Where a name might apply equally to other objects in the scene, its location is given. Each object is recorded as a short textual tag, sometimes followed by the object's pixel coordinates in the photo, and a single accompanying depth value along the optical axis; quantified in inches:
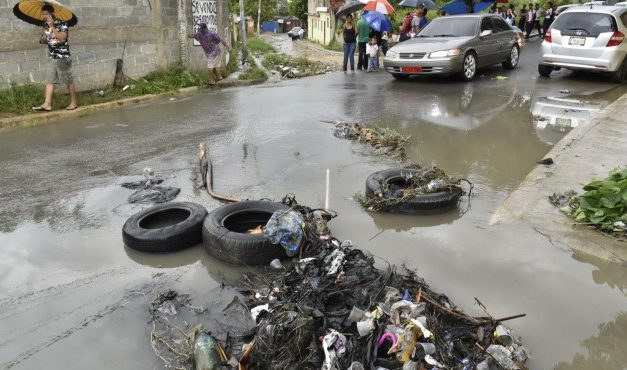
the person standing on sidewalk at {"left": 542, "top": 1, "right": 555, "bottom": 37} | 975.0
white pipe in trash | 232.5
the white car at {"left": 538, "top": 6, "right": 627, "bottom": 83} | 500.0
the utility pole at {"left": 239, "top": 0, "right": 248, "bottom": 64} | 743.7
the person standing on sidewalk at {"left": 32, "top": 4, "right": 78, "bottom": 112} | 398.0
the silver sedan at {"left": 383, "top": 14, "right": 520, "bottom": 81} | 522.3
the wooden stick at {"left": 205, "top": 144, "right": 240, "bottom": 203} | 237.6
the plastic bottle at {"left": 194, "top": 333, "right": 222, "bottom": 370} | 128.1
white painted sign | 593.6
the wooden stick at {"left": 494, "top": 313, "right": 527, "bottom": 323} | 140.6
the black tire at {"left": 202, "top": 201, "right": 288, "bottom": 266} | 181.6
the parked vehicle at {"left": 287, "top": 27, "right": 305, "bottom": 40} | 2332.6
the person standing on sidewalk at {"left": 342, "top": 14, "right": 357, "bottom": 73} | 656.4
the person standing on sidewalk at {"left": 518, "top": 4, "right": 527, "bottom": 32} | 1063.0
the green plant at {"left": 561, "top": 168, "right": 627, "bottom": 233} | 200.1
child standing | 669.9
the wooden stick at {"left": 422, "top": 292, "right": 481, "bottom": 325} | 140.5
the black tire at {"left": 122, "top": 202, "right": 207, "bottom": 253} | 193.0
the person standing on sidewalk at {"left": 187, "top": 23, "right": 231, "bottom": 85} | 558.6
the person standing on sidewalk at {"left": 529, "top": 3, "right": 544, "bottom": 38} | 1076.6
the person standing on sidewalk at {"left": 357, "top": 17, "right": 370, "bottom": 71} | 662.9
